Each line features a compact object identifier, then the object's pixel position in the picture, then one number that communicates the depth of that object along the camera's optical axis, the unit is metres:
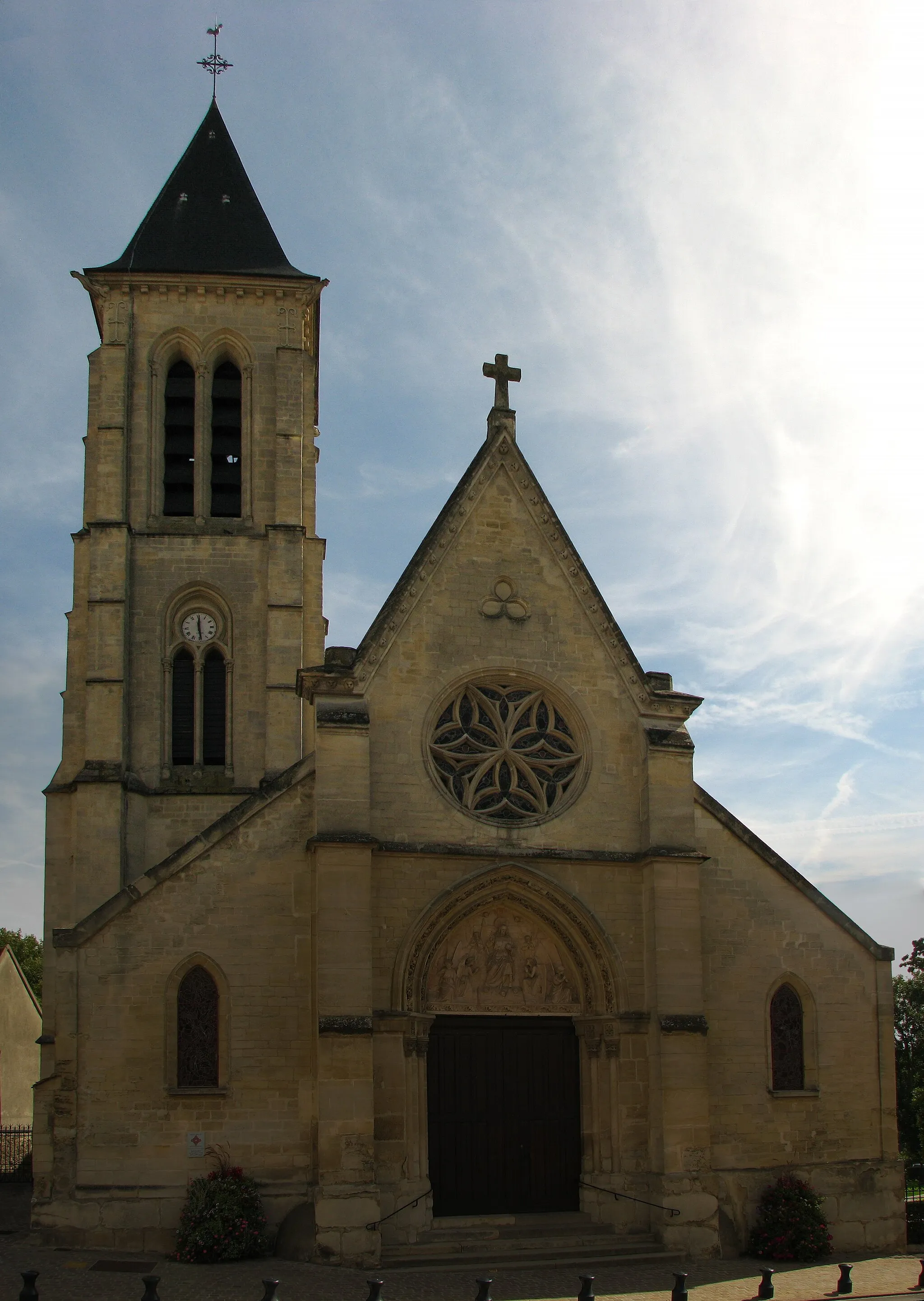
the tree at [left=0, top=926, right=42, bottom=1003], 55.00
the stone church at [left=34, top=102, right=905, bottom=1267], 16.97
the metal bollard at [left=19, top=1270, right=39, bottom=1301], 11.91
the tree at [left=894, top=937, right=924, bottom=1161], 33.75
